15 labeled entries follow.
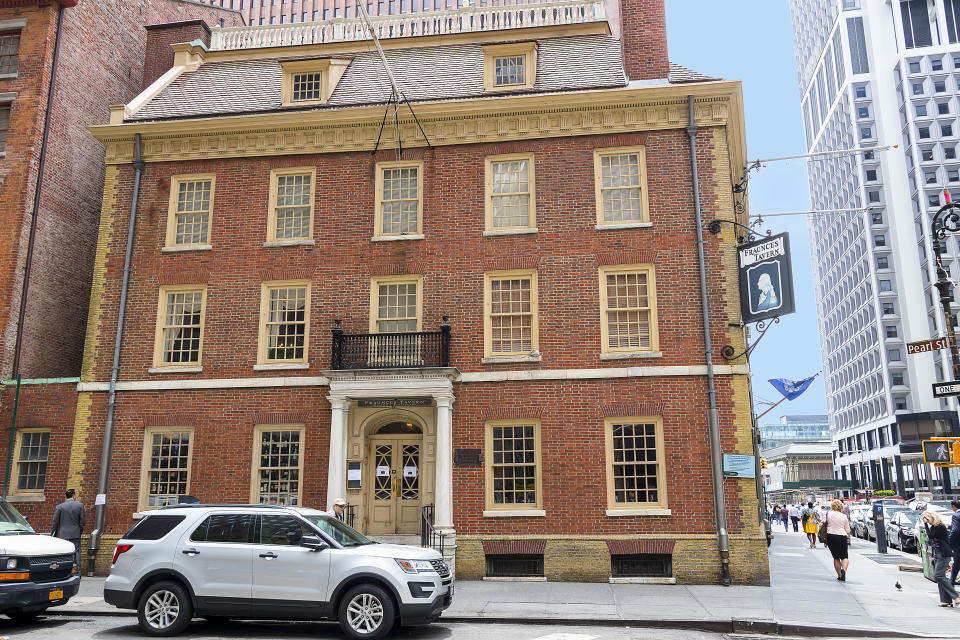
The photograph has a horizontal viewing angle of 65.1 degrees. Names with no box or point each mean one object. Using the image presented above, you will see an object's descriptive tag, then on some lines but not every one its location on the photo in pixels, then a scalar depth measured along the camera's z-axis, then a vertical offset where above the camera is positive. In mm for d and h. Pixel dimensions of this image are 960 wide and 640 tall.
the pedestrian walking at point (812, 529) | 29812 -1720
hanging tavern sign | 16781 +4590
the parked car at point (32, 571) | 11305 -1279
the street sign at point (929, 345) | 14266 +2660
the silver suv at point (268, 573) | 10461 -1206
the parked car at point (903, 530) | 27734 -1678
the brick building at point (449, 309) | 17312 +4345
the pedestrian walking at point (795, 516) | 42125 -1734
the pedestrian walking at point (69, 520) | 16375 -703
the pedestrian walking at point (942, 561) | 13828 -1389
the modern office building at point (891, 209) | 82750 +31949
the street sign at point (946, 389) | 13765 +1742
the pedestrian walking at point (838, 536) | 16734 -1129
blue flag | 19572 +2591
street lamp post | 14375 +4088
